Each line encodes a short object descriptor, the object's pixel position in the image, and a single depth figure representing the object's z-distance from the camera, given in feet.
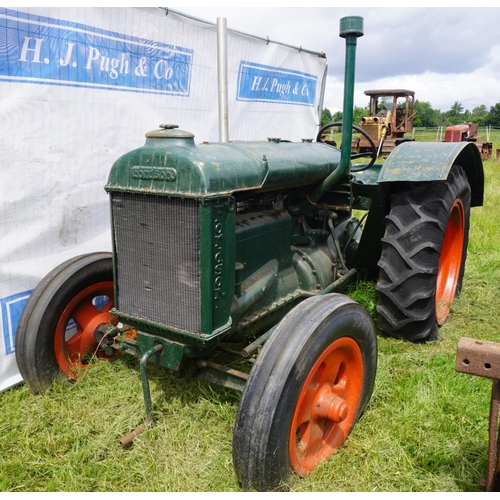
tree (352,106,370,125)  143.89
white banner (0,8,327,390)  9.96
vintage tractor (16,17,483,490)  6.76
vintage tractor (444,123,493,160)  40.14
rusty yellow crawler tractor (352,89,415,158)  51.62
